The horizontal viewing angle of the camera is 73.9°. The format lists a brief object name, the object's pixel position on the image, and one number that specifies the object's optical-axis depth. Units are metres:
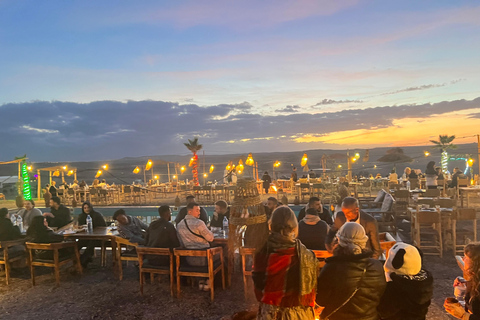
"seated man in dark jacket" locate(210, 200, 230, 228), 6.52
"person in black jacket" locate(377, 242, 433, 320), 2.50
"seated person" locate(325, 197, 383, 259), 4.27
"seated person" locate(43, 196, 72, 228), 7.19
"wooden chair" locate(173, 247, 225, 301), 4.60
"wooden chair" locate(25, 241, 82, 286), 5.38
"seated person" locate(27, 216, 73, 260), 5.58
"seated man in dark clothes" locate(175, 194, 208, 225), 6.41
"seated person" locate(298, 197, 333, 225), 5.87
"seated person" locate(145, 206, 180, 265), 4.97
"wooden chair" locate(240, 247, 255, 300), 4.55
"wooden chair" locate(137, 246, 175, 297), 4.71
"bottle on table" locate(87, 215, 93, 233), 6.58
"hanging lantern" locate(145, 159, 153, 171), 14.46
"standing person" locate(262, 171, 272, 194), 15.54
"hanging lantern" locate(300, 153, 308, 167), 14.06
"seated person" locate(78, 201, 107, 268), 6.42
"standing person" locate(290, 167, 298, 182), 16.92
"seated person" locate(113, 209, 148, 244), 5.80
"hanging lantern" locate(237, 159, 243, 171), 14.83
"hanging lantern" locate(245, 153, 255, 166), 14.09
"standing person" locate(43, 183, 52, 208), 14.41
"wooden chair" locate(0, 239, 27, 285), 5.73
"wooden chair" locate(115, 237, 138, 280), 5.58
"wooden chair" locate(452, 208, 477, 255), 6.29
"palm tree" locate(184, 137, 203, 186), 16.17
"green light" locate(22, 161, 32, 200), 13.54
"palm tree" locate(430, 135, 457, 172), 17.88
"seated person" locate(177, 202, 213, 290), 4.84
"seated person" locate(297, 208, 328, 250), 4.64
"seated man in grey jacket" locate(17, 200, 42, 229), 7.30
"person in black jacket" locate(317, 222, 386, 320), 2.50
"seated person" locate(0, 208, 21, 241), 5.97
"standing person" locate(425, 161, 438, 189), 10.92
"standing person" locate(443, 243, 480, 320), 2.46
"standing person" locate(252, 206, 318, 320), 2.52
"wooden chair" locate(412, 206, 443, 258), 6.39
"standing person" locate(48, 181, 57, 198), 16.01
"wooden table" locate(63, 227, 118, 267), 5.93
